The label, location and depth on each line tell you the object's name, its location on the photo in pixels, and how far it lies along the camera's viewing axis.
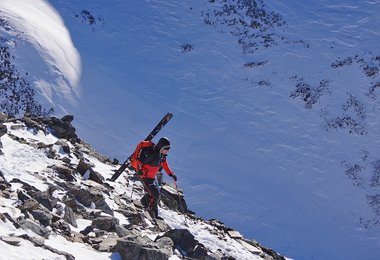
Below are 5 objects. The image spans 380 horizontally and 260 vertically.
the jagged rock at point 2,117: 14.18
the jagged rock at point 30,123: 14.59
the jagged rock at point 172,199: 14.59
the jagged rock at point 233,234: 13.60
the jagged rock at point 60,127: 15.52
